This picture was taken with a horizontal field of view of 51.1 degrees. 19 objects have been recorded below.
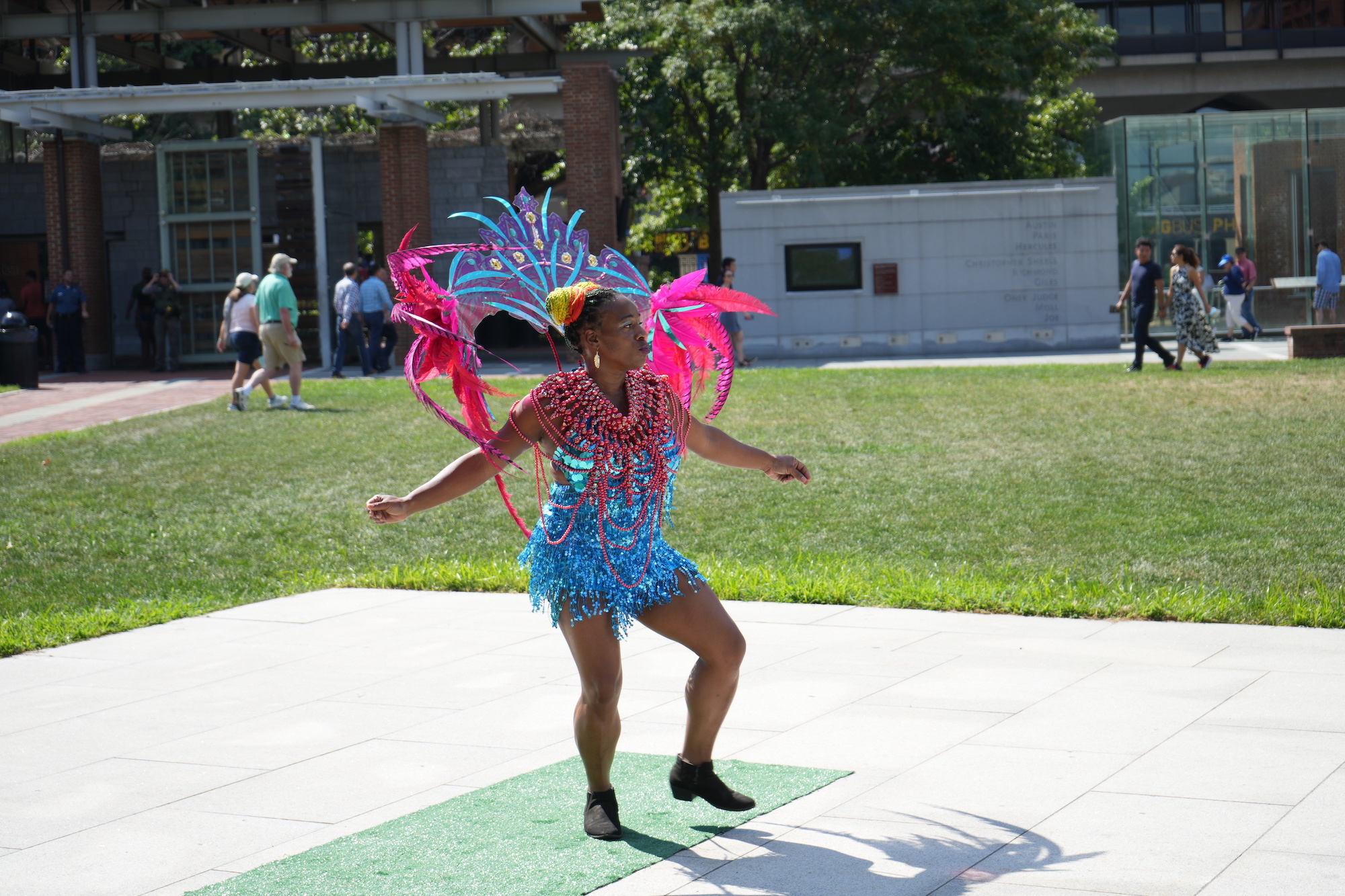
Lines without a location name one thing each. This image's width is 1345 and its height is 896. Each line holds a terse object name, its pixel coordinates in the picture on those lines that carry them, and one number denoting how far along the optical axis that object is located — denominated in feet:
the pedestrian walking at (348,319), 74.43
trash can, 73.56
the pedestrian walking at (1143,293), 63.00
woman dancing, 13.83
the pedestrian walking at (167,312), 87.81
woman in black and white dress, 61.52
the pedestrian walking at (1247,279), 86.17
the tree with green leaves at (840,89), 97.81
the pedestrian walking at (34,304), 92.32
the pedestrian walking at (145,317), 88.17
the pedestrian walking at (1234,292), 84.94
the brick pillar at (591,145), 88.53
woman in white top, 59.16
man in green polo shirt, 56.85
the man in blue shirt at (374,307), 75.46
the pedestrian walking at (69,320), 86.94
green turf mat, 12.75
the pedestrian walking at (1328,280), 84.17
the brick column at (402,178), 86.38
